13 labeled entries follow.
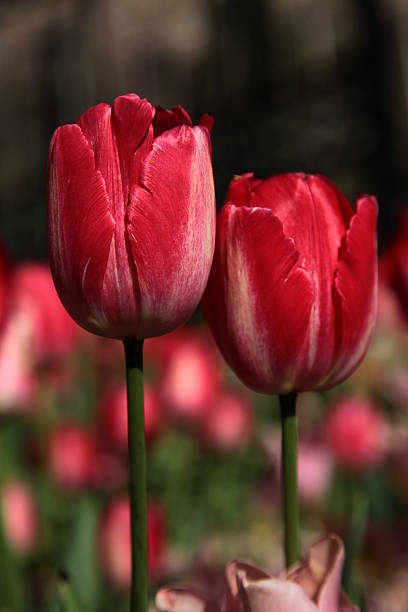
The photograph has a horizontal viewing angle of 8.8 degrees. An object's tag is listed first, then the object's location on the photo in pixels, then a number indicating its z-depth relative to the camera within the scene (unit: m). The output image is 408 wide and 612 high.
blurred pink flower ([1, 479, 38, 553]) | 1.33
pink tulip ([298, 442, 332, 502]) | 1.42
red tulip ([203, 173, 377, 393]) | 0.68
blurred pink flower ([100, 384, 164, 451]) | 1.39
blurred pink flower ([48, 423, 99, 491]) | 1.35
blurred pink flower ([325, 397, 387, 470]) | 1.41
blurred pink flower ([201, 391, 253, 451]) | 1.67
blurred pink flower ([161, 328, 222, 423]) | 1.64
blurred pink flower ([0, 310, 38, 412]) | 1.19
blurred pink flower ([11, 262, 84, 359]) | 1.48
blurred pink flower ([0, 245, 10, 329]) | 0.87
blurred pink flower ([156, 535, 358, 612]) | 0.66
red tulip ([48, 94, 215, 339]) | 0.67
